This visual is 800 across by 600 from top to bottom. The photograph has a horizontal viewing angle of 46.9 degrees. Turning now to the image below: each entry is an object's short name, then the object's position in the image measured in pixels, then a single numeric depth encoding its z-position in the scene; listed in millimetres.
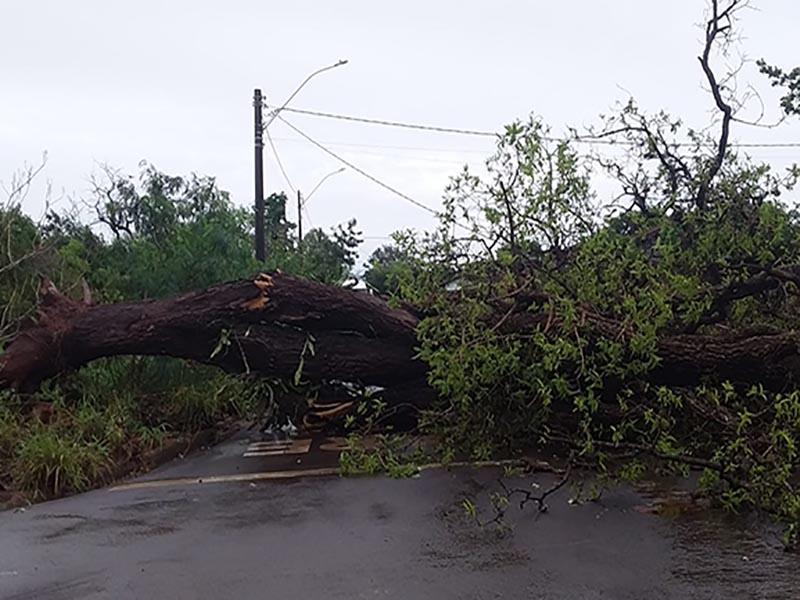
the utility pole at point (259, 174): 18177
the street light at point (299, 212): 37675
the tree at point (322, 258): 15138
